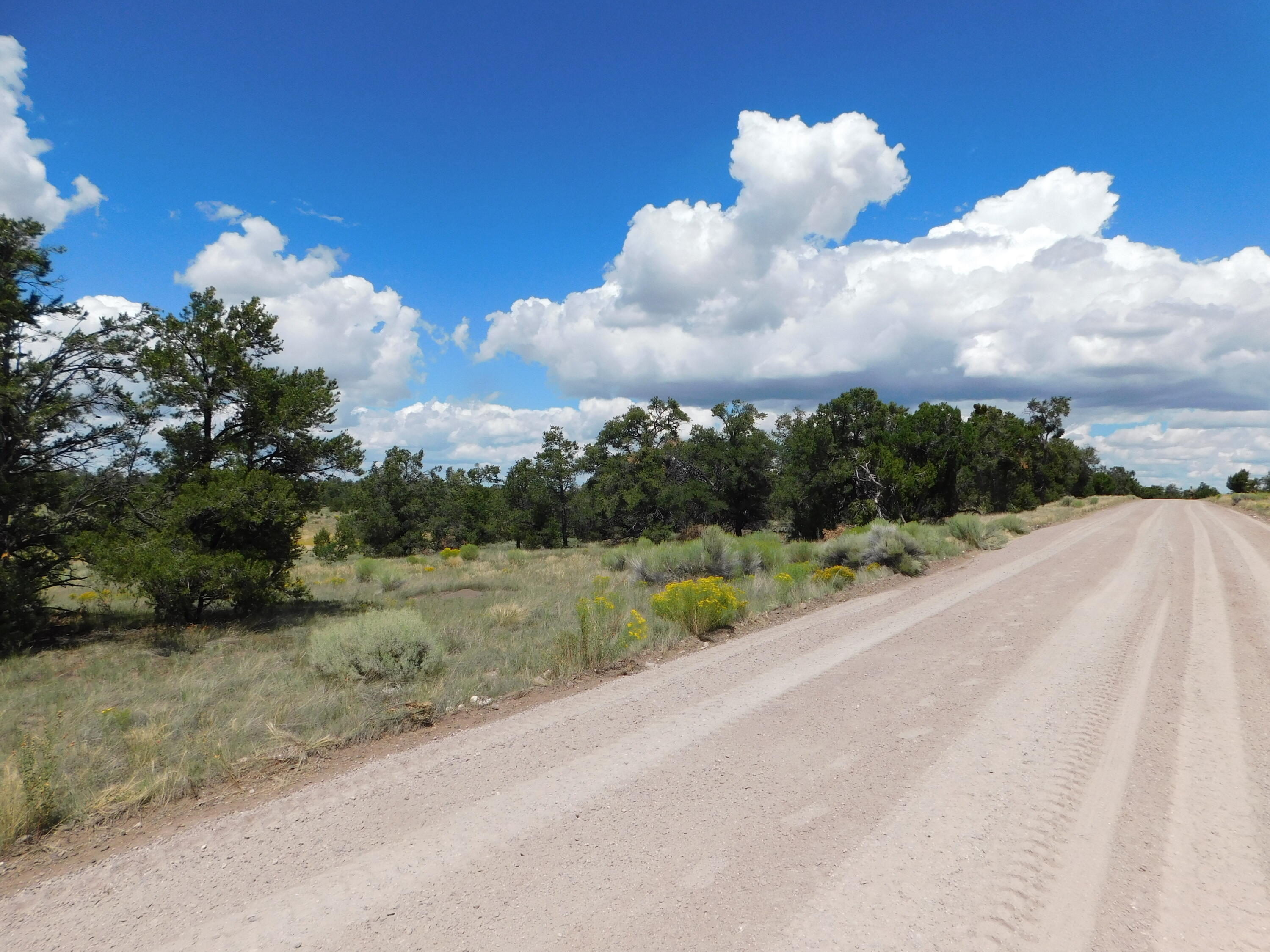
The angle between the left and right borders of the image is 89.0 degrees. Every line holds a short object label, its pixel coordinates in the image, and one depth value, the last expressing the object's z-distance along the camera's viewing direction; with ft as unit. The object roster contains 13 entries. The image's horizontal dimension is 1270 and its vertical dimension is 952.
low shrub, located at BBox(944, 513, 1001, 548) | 69.26
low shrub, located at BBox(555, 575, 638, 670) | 25.90
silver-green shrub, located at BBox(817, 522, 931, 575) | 51.55
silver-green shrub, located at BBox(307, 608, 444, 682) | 25.35
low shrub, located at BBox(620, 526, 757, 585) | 53.36
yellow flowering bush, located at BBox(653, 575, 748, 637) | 32.48
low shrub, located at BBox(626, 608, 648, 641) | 29.66
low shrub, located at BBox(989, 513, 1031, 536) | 87.66
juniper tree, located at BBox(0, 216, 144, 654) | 37.32
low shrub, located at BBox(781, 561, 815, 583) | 47.73
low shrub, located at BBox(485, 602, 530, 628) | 41.22
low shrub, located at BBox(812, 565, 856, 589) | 45.68
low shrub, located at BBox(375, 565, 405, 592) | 69.82
